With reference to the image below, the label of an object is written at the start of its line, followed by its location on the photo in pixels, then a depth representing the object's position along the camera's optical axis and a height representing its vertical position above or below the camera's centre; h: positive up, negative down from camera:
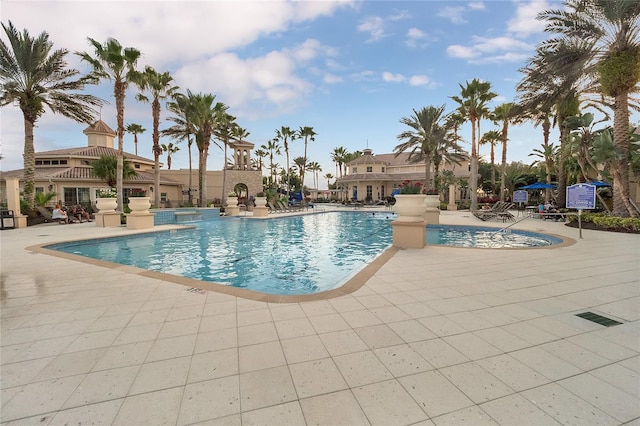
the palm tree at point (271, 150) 58.25 +10.45
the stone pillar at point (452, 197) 27.37 +0.25
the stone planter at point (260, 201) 21.96 +0.00
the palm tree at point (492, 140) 32.91 +7.31
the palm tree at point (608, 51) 11.95 +6.54
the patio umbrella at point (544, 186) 22.98 +1.01
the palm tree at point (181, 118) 25.25 +7.77
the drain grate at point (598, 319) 3.52 -1.52
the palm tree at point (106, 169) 23.25 +2.74
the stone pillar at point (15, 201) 15.19 +0.16
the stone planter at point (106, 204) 15.09 -0.05
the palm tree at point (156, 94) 20.18 +8.14
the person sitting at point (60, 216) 16.97 -0.73
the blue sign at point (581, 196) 9.94 +0.08
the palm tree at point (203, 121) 24.42 +7.04
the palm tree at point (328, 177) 77.91 +6.41
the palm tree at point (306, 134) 44.12 +10.27
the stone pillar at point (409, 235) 8.38 -1.01
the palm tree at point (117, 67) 16.03 +7.79
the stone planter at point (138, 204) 14.08 -0.09
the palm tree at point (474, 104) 22.72 +7.79
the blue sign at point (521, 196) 22.58 +0.22
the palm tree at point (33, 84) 15.33 +6.74
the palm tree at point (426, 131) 25.69 +6.28
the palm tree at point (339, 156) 64.75 +10.25
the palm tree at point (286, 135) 45.31 +10.45
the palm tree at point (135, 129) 42.91 +11.05
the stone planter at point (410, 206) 8.41 -0.18
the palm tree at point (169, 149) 47.37 +8.81
